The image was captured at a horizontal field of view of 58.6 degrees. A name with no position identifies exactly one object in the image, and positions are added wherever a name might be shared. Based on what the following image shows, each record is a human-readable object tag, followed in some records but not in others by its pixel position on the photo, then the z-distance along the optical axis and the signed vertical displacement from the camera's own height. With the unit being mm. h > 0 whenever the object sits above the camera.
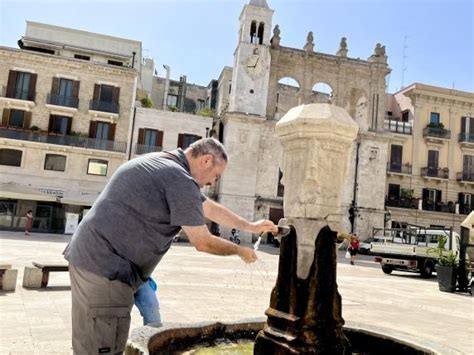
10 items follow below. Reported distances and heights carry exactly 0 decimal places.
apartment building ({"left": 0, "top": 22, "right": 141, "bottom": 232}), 27781 +5303
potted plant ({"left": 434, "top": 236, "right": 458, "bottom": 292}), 12704 -1026
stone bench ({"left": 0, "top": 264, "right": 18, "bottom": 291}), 7191 -1340
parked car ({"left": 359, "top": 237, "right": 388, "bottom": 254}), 29864 -1246
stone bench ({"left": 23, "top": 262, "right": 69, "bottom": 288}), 7727 -1313
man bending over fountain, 2193 -158
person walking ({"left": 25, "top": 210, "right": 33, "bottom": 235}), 23094 -1171
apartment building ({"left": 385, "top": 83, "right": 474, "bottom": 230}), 36500 +7114
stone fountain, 3064 -252
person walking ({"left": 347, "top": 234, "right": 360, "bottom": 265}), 19750 -1001
